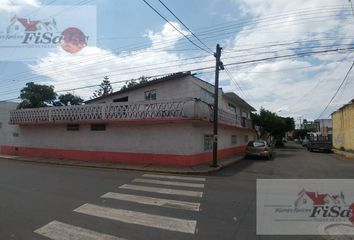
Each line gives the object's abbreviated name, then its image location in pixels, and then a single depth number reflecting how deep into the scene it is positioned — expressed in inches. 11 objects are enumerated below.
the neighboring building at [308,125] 4018.2
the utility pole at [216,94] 663.1
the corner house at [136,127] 677.9
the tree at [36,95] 1416.1
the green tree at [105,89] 2534.4
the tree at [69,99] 1740.2
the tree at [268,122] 1762.1
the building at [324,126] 2691.9
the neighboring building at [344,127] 1240.8
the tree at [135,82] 1883.1
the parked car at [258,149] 954.7
